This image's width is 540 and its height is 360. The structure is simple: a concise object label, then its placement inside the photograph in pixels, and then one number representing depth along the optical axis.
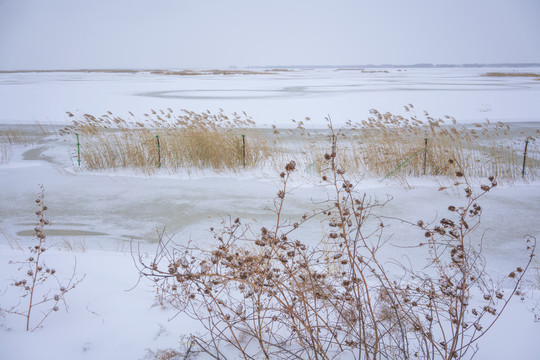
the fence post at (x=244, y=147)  8.28
